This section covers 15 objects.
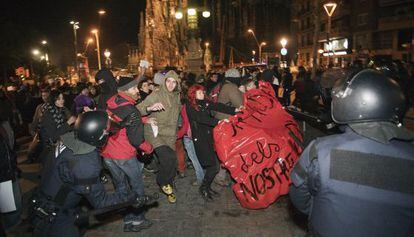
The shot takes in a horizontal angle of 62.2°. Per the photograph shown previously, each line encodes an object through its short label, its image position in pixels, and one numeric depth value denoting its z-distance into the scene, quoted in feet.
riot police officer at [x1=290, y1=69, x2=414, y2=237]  6.40
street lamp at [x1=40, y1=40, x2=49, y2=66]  154.18
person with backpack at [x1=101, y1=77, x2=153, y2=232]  14.76
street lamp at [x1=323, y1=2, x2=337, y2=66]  61.41
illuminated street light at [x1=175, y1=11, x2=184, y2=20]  67.01
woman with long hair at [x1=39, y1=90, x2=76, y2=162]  20.74
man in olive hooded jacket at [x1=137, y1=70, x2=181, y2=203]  17.63
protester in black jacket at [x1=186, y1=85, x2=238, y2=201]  19.08
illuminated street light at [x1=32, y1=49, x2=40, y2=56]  129.89
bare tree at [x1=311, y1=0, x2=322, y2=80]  71.36
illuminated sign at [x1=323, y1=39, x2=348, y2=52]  157.48
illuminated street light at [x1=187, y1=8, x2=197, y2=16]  57.98
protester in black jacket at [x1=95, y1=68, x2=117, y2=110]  16.74
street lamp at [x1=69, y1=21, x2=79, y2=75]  101.43
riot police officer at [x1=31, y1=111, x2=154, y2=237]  9.86
